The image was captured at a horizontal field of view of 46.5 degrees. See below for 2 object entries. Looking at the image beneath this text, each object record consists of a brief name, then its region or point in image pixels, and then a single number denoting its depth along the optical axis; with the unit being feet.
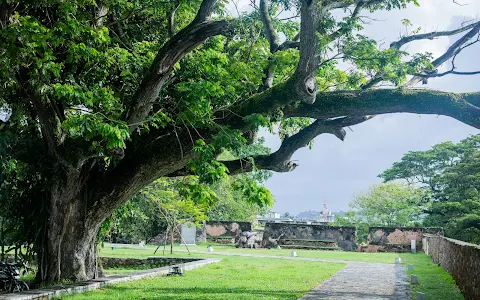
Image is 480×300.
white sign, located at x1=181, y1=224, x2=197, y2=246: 95.30
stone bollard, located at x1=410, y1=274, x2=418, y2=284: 37.94
